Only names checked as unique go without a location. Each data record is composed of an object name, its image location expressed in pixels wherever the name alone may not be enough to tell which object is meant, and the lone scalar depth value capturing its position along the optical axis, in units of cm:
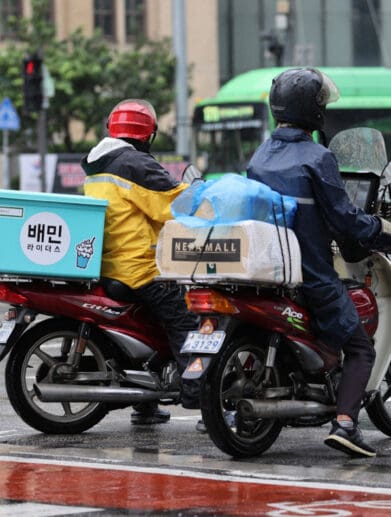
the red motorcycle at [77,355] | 1466
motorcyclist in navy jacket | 1348
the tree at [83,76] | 7820
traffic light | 4257
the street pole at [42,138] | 4354
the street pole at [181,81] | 6137
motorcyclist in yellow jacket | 1484
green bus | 5443
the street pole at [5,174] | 5453
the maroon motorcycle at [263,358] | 1311
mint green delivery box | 1445
